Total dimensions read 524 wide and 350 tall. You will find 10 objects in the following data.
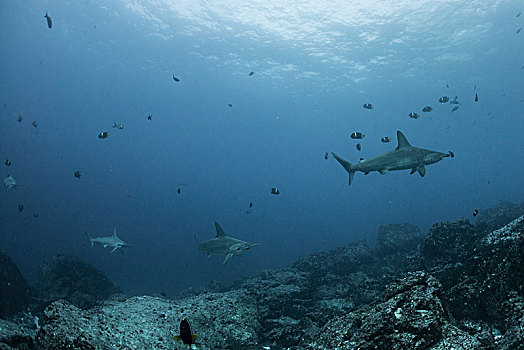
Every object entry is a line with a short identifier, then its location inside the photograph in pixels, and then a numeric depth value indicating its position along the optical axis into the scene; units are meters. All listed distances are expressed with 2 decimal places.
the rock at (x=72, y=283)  14.16
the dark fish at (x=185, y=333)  3.88
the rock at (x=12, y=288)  11.20
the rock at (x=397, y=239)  17.49
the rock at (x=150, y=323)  4.16
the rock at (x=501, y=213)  16.83
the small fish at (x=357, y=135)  12.26
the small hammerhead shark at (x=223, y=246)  9.46
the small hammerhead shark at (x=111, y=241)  12.64
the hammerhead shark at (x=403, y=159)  8.15
